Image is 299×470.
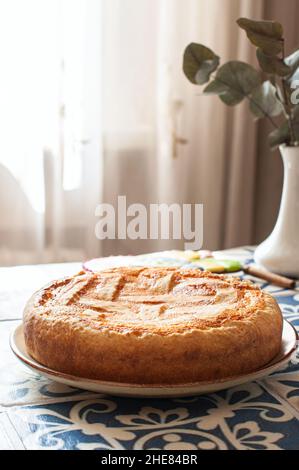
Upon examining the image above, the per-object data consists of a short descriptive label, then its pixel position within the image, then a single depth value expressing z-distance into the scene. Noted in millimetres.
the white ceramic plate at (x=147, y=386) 797
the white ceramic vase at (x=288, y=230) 1270
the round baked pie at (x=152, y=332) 807
